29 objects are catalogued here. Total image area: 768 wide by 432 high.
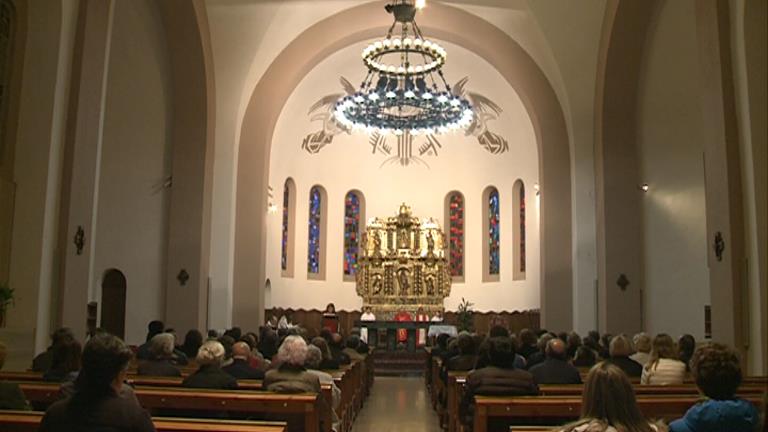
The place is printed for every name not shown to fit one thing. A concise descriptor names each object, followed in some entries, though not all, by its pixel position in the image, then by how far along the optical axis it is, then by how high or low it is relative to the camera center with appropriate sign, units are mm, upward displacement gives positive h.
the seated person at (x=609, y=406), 2730 -316
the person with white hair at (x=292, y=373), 5461 -440
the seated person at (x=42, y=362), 6621 -464
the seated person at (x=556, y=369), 6441 -451
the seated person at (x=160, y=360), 6594 -436
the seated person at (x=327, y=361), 8730 -561
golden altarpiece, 21109 +1190
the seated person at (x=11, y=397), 4242 -482
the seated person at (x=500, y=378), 5488 -449
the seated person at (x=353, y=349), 11312 -582
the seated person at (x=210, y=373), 5398 -437
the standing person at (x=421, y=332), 19380 -498
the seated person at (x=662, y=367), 6141 -398
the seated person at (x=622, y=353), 6805 -328
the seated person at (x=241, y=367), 6324 -455
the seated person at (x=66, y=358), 4961 -322
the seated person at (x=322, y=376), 6650 -563
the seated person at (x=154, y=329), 9512 -250
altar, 19031 -521
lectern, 19277 -255
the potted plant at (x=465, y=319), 19672 -167
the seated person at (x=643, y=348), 7969 -332
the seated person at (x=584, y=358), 8555 -469
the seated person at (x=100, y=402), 3016 -361
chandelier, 13906 +4300
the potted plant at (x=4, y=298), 7250 +74
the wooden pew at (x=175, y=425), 3732 -554
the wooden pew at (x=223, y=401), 4836 -558
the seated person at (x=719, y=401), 3059 -329
